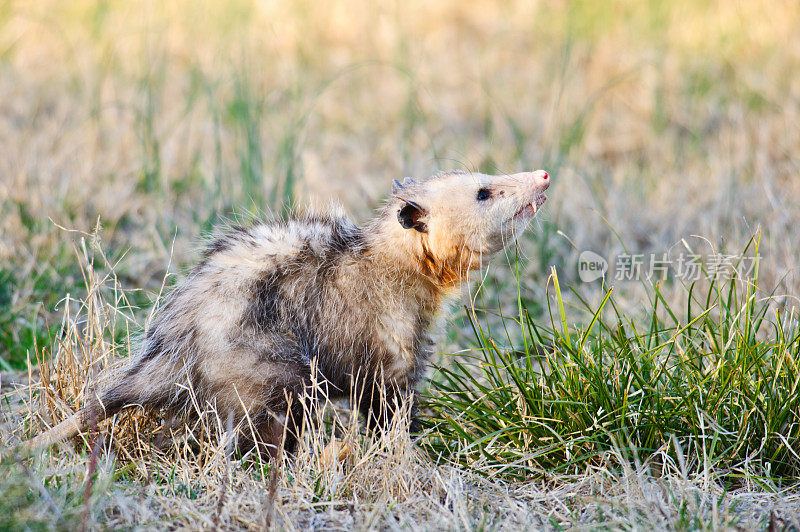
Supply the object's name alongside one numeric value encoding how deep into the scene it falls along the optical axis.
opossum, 5.11
